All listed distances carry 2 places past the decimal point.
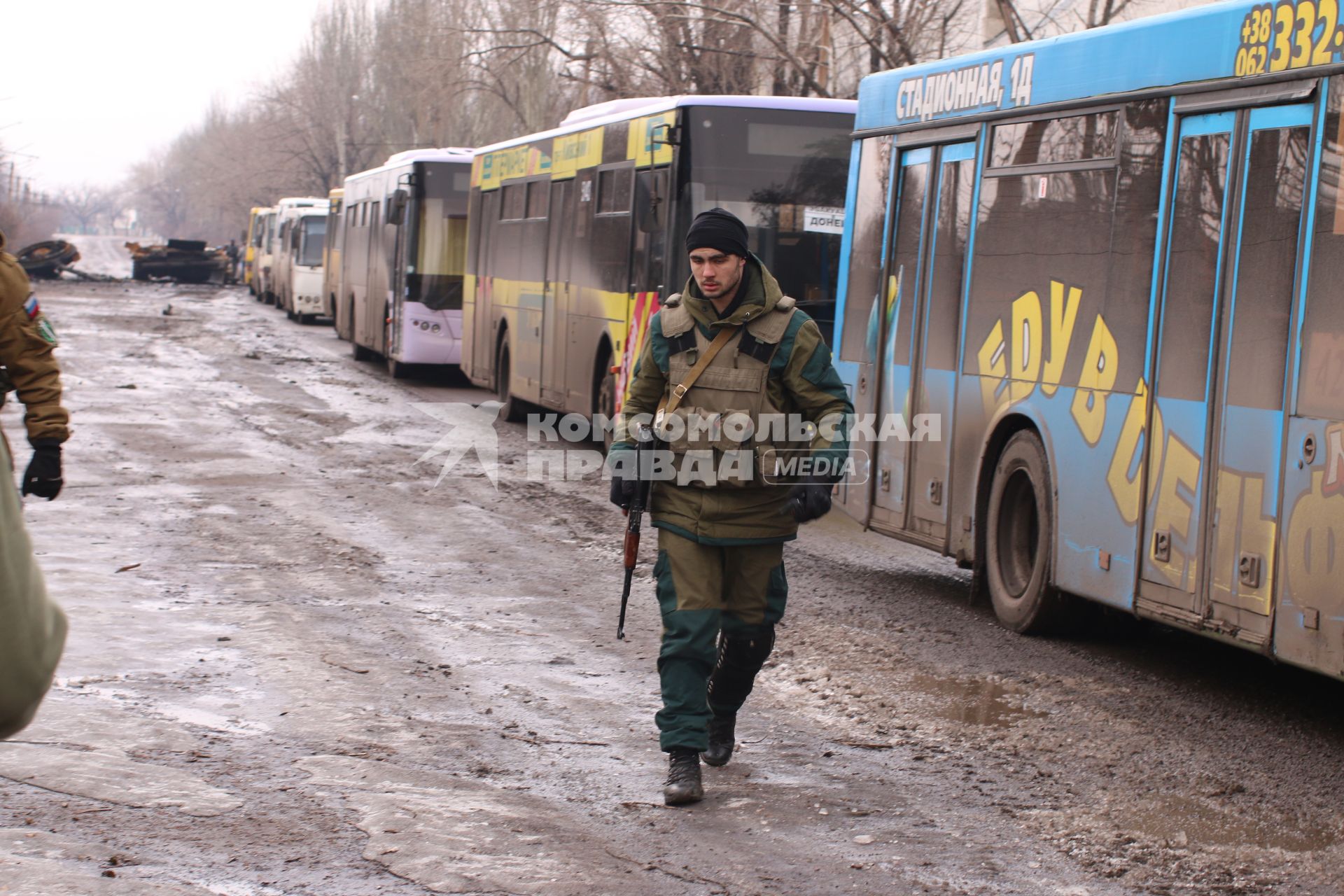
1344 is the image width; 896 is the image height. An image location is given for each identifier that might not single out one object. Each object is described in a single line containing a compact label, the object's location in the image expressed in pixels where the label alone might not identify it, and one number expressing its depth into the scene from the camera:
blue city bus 11.40
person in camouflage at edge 11.15
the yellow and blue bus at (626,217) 24.61
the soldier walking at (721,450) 10.00
